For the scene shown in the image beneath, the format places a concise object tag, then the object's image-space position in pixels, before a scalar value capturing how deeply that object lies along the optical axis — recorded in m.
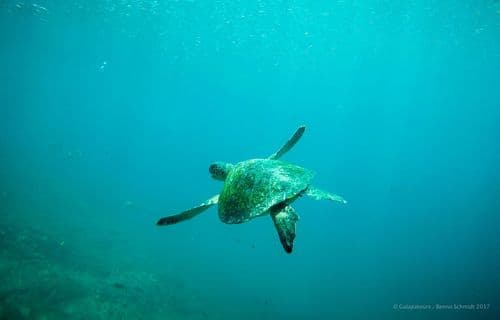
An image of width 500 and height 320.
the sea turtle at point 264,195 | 2.83
